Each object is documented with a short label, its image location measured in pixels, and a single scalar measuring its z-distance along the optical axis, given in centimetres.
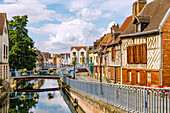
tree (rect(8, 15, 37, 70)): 3756
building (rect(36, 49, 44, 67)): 10731
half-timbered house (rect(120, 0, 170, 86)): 1440
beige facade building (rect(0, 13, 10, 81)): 2561
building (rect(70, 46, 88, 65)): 8350
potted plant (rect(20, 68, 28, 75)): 3644
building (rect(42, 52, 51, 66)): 16360
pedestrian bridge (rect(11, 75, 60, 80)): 3550
